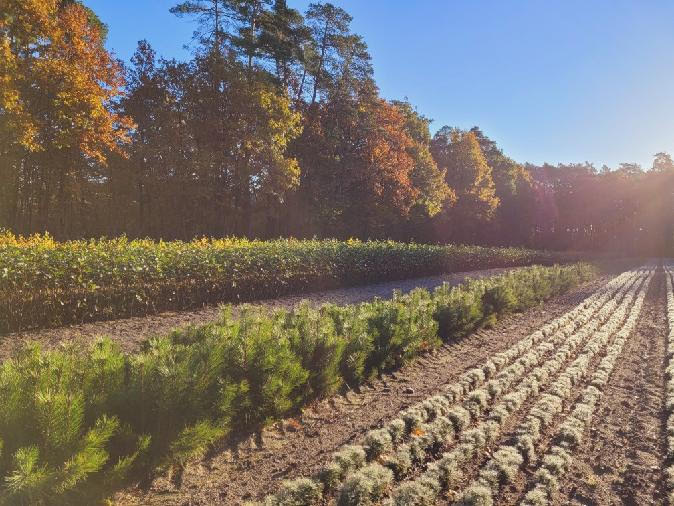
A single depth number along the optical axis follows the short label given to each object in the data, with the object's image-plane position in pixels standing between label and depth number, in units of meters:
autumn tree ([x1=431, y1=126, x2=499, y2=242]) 40.25
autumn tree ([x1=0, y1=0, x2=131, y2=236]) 13.86
